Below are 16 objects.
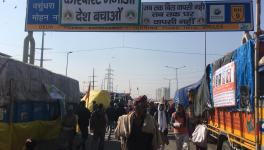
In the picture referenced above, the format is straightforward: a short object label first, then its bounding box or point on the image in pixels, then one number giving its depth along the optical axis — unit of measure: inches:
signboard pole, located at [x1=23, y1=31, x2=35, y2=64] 828.6
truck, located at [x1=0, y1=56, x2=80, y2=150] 458.0
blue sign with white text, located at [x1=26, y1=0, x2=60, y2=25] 804.6
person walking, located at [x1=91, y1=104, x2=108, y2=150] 625.3
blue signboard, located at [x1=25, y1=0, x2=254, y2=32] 784.9
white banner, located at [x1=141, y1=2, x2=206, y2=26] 787.4
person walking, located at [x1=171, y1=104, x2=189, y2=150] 516.1
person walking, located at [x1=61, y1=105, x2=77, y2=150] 605.3
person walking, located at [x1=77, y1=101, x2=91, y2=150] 664.4
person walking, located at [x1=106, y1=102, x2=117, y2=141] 849.5
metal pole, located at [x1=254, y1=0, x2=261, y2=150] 322.0
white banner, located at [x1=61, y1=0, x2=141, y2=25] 784.9
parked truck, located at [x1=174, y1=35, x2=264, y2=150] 324.8
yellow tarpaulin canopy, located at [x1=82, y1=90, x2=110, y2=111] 1237.0
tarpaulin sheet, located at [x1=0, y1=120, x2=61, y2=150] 453.4
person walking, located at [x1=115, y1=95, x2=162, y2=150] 281.4
